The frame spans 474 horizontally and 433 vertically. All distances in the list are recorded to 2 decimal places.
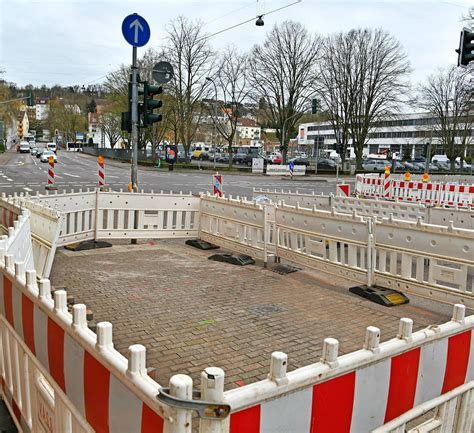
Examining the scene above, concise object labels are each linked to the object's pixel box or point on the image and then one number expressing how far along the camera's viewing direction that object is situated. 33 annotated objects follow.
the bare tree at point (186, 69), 49.84
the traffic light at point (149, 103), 12.45
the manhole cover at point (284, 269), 8.04
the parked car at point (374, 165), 57.09
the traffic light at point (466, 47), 15.38
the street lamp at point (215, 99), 47.03
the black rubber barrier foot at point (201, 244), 9.82
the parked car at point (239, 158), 64.19
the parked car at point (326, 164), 55.08
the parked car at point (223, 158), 68.43
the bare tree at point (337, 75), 47.41
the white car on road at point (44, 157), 52.75
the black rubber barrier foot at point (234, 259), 8.54
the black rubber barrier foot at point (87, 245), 9.20
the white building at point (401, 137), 78.29
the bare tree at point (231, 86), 51.28
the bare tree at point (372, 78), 46.19
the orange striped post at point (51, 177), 21.52
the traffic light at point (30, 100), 40.92
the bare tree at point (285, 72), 47.78
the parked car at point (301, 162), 61.64
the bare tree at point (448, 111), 54.03
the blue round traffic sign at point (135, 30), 11.30
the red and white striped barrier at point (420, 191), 18.33
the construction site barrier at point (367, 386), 1.76
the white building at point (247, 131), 163.30
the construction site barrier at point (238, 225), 8.52
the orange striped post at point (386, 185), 20.28
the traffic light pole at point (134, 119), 12.21
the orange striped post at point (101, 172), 18.42
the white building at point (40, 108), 153.00
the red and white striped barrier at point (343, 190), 13.58
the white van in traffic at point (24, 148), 81.12
